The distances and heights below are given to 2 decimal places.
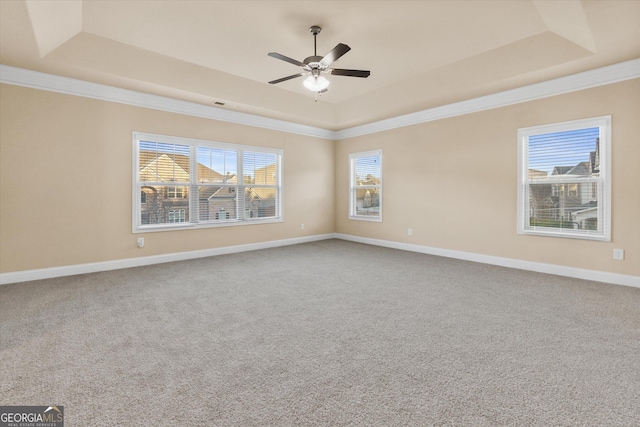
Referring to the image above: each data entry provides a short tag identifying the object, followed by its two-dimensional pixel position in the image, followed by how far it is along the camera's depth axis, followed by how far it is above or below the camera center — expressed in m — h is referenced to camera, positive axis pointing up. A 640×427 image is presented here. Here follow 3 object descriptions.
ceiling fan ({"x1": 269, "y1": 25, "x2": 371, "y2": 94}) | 3.17 +1.61
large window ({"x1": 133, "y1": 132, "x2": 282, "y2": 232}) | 4.91 +0.47
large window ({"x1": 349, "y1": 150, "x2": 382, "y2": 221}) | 6.75 +0.52
